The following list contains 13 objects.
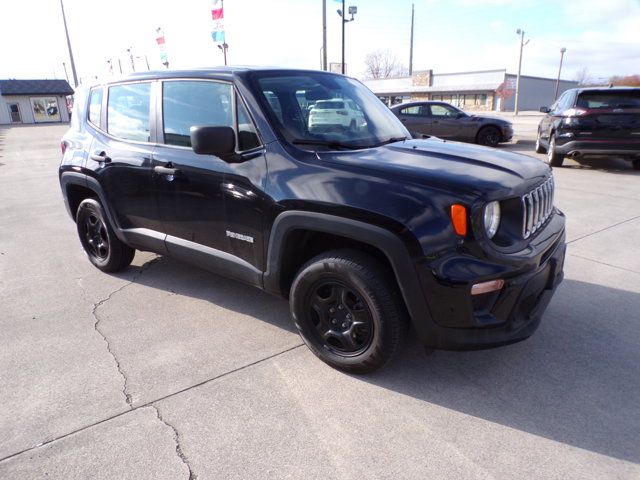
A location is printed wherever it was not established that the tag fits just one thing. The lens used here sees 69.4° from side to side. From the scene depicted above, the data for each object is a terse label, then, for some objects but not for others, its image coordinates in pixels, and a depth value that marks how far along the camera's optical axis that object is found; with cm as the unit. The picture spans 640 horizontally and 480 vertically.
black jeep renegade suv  238
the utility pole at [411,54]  7519
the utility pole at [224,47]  2351
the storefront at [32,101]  4478
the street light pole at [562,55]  5602
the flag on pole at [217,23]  2228
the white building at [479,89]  5303
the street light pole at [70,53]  3034
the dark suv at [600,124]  910
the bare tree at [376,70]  9417
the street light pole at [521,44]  5000
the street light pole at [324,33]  2113
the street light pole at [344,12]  2102
